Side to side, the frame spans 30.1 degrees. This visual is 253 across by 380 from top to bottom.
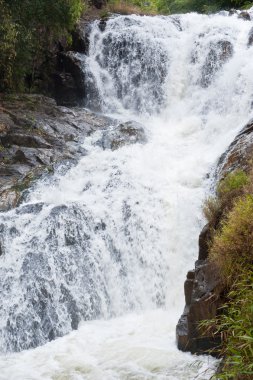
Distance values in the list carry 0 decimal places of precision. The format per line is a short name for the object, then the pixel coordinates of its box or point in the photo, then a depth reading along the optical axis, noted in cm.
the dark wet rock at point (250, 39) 1582
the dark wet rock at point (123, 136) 1275
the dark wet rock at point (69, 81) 1691
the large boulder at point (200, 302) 607
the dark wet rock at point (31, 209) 951
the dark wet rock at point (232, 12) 1841
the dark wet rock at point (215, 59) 1560
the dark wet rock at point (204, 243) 683
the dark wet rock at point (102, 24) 1809
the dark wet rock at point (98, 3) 2125
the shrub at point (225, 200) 689
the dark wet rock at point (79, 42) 1780
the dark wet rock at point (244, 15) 1803
